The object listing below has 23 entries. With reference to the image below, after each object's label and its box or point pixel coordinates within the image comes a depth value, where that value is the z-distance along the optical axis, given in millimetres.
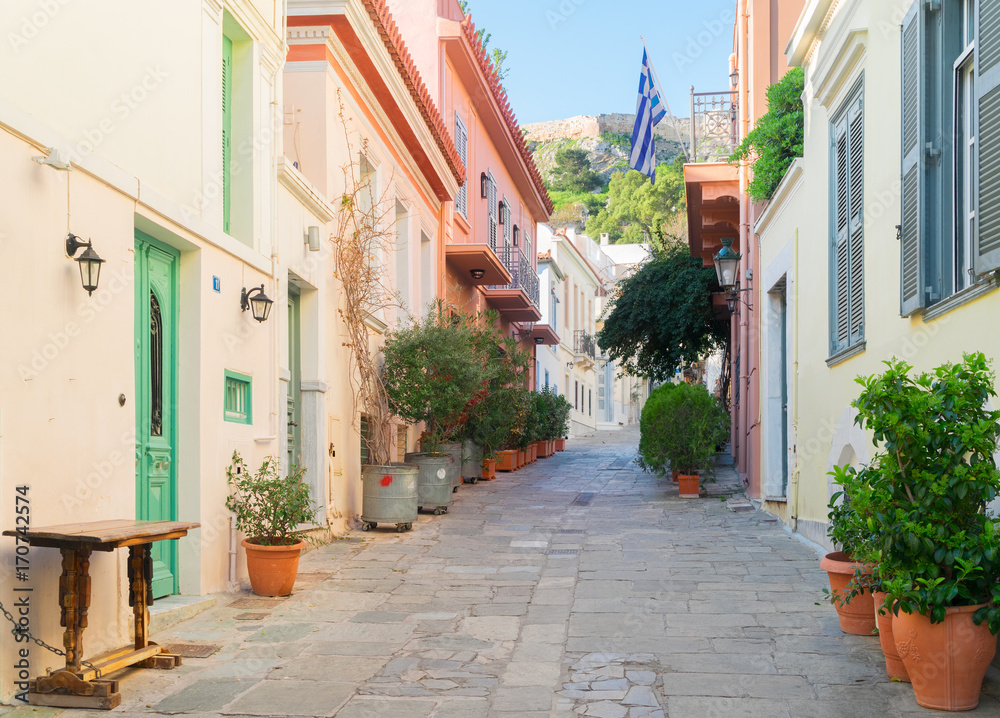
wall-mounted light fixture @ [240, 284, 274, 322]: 7686
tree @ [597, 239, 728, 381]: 19438
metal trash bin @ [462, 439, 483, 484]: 16375
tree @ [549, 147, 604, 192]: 80875
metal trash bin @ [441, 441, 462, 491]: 14330
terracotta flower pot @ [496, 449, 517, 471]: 19016
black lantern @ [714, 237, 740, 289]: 13328
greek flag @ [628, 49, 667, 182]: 18016
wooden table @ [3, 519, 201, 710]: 4414
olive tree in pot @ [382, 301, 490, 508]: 11633
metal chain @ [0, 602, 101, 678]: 4379
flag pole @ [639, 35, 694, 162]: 17672
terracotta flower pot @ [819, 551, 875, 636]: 5707
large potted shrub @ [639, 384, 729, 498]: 14195
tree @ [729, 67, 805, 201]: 10742
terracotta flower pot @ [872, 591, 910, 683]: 4797
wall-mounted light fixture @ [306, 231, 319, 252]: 9445
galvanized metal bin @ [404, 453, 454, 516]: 12289
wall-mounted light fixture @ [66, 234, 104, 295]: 5031
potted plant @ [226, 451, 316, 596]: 7066
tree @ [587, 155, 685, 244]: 49094
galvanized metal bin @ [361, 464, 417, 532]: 10656
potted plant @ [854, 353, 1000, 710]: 4246
